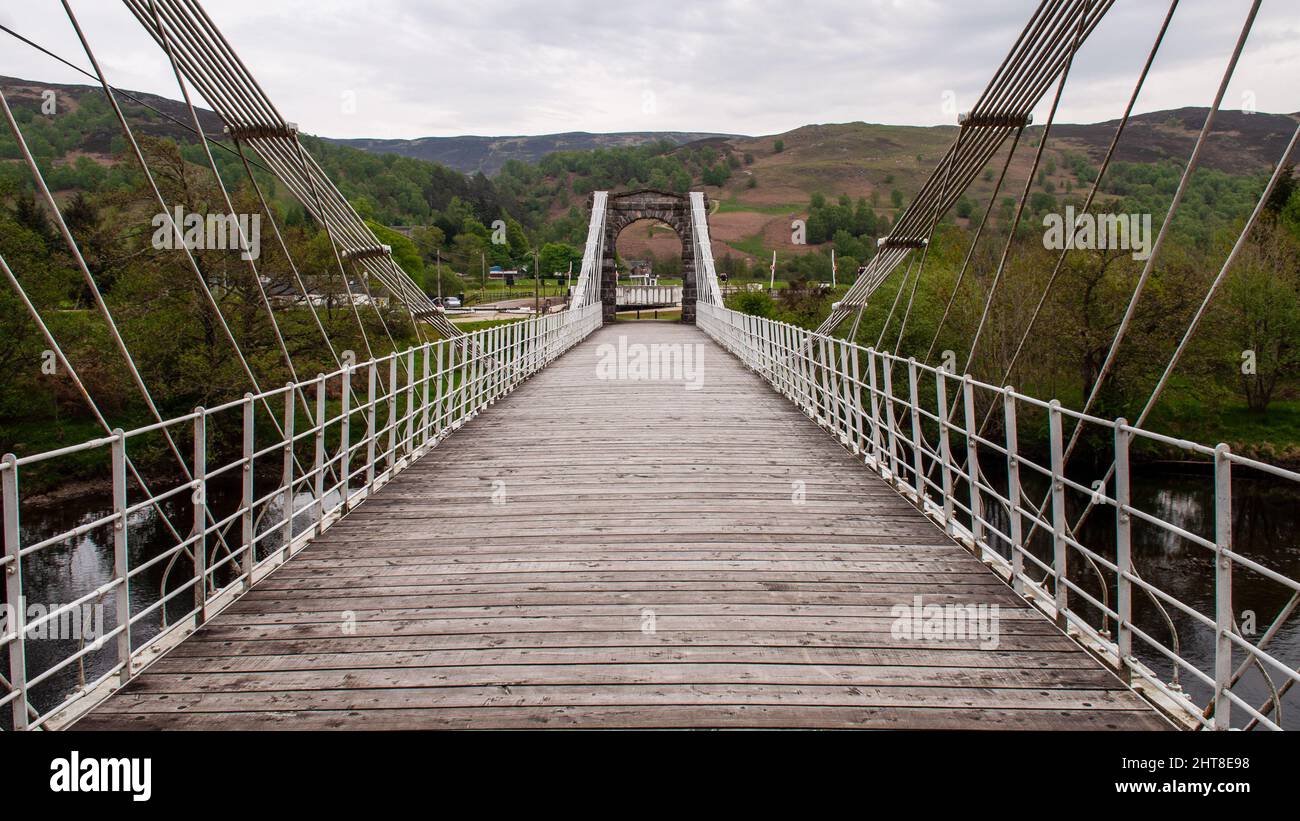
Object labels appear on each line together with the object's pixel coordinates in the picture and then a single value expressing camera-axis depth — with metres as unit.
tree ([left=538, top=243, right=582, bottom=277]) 105.25
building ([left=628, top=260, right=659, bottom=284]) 81.62
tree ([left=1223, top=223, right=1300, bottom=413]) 28.25
